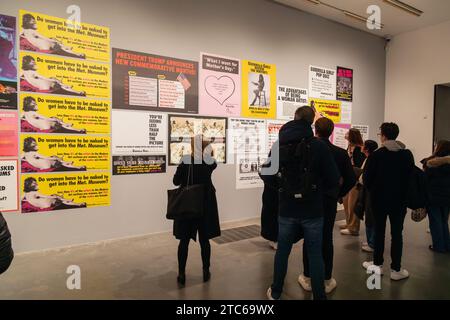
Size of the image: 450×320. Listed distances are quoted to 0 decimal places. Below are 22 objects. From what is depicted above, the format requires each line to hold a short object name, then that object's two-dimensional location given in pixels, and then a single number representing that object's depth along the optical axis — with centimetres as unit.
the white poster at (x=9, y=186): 317
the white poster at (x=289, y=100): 521
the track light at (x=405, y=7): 514
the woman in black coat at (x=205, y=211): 261
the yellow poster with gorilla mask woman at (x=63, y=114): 329
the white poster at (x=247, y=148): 474
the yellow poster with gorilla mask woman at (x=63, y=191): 332
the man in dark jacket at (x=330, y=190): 240
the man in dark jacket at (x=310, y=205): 212
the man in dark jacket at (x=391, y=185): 271
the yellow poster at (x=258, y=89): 480
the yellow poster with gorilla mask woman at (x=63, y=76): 327
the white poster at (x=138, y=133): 379
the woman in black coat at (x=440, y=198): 357
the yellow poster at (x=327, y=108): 566
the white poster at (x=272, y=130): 511
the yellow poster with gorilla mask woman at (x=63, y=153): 330
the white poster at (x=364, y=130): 640
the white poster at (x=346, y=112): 609
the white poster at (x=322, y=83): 559
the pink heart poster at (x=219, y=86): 439
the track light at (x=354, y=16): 549
